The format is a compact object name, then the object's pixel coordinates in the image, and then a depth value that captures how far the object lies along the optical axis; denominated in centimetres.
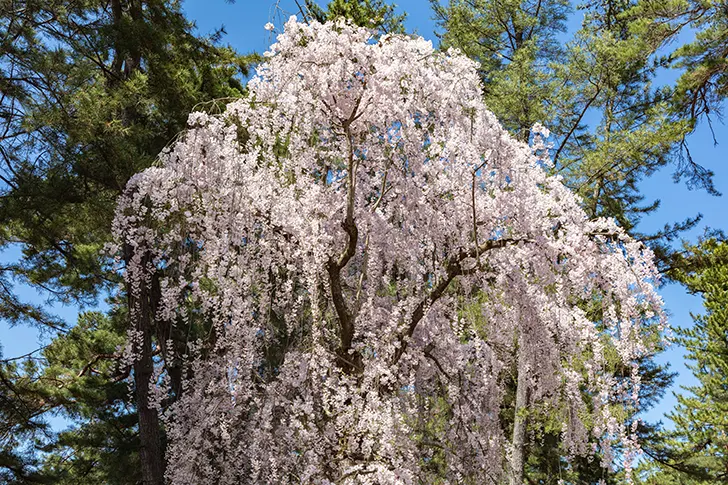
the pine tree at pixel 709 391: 970
